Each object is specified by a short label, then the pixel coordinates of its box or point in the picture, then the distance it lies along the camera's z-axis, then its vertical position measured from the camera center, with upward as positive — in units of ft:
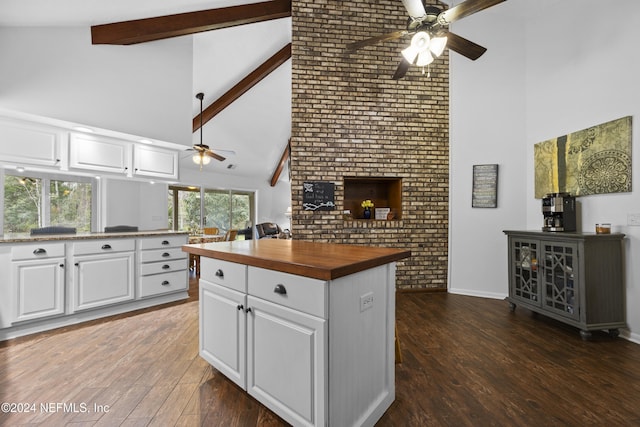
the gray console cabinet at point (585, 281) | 8.43 -1.91
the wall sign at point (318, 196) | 13.21 +0.88
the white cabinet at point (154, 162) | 12.45 +2.36
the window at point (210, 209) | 21.84 +0.64
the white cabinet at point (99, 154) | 10.72 +2.37
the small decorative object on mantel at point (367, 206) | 14.16 +0.46
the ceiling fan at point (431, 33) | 7.23 +4.96
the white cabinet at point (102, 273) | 9.86 -1.97
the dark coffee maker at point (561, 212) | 9.80 +0.11
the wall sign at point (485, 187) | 12.73 +1.24
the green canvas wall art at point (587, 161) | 8.71 +1.79
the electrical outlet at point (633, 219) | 8.38 -0.11
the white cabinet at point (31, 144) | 9.29 +2.38
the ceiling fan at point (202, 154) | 16.73 +3.66
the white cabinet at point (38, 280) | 8.73 -1.95
